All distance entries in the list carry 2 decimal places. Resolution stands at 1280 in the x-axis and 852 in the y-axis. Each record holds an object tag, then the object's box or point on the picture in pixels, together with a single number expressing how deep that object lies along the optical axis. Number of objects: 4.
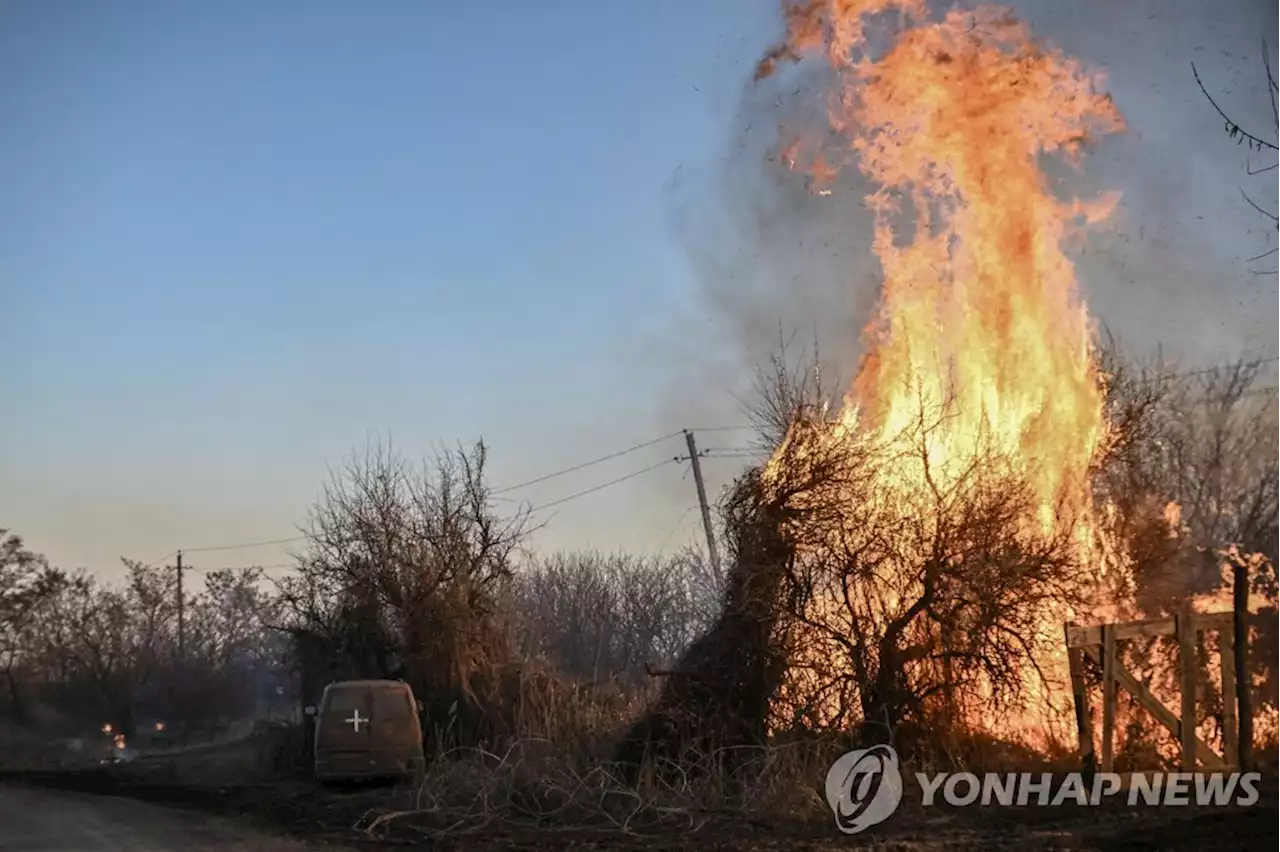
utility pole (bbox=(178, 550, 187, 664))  57.53
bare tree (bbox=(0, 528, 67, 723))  49.77
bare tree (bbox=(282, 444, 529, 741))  26.02
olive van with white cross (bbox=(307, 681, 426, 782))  21.41
